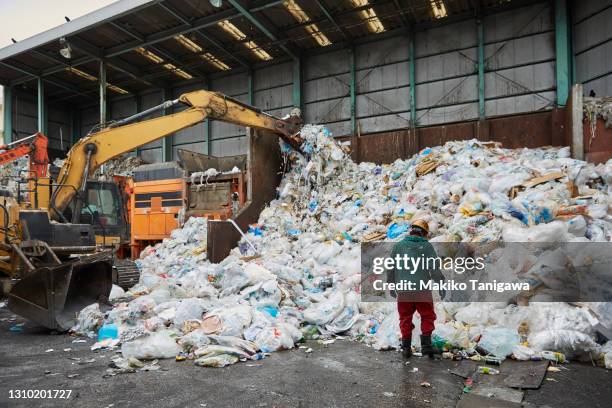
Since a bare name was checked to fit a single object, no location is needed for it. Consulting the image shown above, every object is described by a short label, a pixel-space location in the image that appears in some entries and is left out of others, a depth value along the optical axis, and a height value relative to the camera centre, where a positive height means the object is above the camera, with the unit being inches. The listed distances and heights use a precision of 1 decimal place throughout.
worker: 140.2 -31.6
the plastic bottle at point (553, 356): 129.9 -47.9
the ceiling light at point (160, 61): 589.6 +231.0
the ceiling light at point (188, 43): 557.1 +236.6
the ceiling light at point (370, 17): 470.9 +231.9
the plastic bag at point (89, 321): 171.2 -45.6
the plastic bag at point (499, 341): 133.8 -44.8
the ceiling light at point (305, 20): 476.1 +236.3
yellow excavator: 170.9 -8.2
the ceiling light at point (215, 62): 602.9 +228.6
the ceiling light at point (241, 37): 522.8 +235.8
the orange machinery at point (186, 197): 361.7 +14.2
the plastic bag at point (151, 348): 138.4 -46.4
